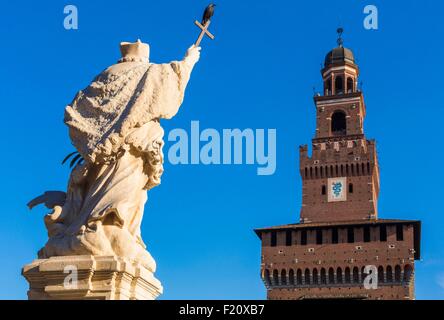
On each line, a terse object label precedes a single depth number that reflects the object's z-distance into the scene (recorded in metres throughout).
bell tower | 55.53
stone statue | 6.25
